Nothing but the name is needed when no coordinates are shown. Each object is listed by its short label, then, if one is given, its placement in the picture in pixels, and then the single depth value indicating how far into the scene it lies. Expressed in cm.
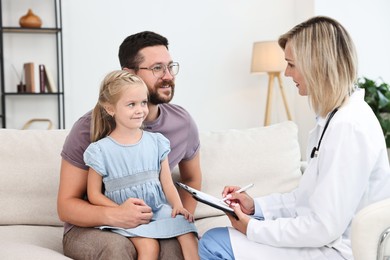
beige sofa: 257
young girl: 222
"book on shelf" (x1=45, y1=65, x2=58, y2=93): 544
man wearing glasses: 217
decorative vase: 539
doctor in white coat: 181
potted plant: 495
